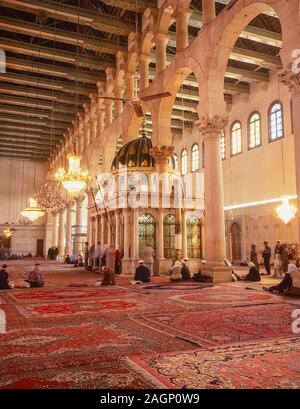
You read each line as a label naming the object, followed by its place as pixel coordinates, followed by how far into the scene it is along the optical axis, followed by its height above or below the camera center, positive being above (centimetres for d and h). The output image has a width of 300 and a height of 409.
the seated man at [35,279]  861 -71
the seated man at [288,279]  668 -57
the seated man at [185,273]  953 -64
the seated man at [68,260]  2009 -63
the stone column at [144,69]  1358 +662
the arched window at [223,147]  1883 +509
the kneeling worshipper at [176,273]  939 -63
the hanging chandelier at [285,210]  1254 +127
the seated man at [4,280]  809 -68
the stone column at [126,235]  1155 +41
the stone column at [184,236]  1162 +36
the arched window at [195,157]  2117 +523
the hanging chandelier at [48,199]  1808 +245
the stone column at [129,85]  1488 +656
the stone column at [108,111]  1740 +651
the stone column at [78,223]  2036 +141
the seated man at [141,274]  918 -64
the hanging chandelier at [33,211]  1912 +194
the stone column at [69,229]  2316 +119
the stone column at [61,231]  2597 +124
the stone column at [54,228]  2908 +161
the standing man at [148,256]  1087 -23
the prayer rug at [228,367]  243 -88
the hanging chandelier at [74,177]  1202 +230
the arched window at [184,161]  2238 +529
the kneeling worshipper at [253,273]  921 -64
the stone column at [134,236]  1137 +37
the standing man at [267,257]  1138 -28
